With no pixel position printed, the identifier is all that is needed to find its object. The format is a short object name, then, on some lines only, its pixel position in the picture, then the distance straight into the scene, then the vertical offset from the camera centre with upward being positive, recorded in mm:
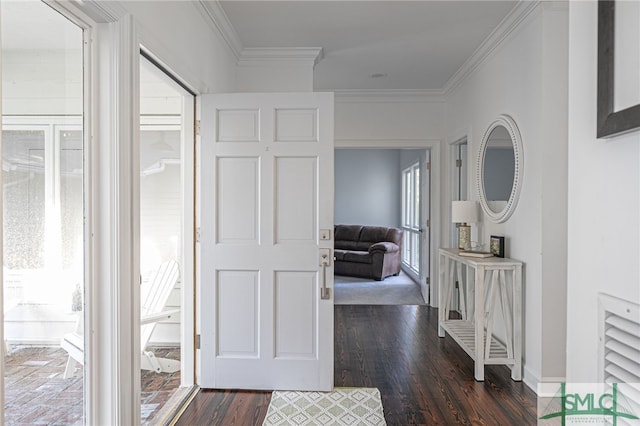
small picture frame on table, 3429 -299
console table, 3094 -787
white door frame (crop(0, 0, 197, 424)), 1747 +2
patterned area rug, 2486 -1218
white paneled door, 2875 -245
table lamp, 3871 -77
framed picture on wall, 1152 +392
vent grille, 1133 -380
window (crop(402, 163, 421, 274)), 7820 -123
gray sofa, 7457 -782
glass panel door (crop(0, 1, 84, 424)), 1431 -17
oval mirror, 3275 +330
